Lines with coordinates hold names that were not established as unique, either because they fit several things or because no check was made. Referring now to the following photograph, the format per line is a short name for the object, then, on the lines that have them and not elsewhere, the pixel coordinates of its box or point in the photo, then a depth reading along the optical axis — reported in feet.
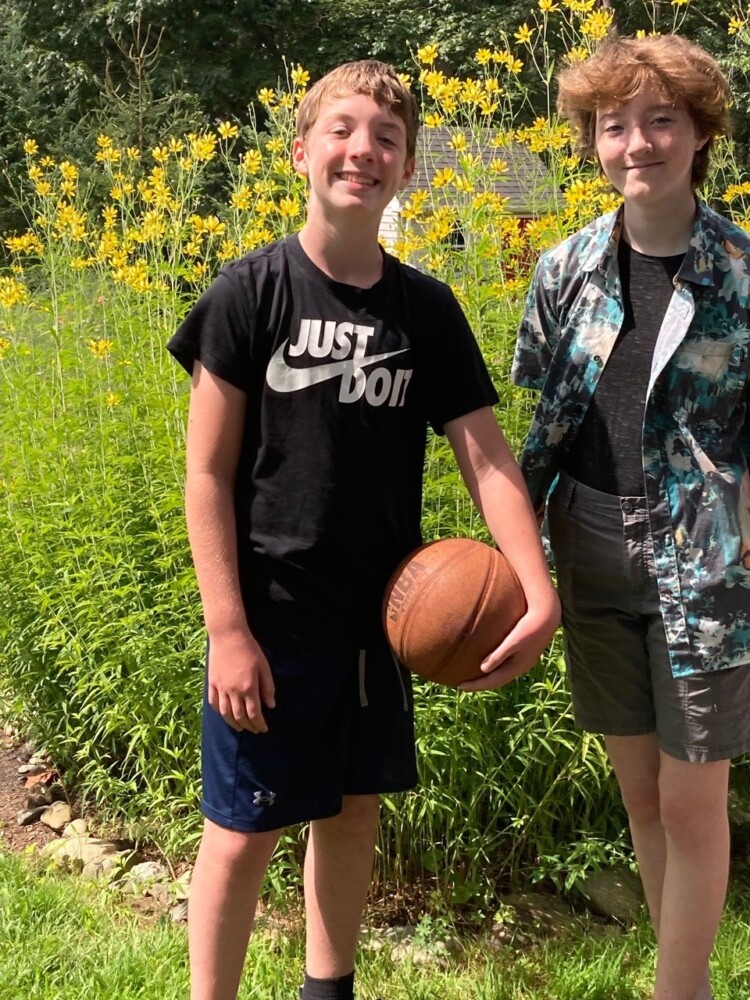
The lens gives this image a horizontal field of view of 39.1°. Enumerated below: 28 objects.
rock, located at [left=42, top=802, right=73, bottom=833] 12.98
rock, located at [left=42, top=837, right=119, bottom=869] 12.04
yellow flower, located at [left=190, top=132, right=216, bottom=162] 13.37
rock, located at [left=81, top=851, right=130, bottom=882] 11.82
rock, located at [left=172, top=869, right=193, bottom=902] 11.20
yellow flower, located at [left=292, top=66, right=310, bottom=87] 12.85
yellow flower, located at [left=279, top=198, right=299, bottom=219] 12.10
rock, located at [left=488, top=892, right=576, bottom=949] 10.73
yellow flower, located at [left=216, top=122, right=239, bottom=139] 13.71
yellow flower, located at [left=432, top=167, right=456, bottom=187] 11.89
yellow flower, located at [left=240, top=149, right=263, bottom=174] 12.75
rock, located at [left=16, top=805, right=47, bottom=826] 13.14
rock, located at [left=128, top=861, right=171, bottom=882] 11.68
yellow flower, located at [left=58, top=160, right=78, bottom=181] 14.35
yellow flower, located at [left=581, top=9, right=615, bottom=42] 11.87
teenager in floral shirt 7.77
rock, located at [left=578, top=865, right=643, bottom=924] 11.19
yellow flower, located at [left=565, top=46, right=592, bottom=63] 10.82
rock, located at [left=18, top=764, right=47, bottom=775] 14.17
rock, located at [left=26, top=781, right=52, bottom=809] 13.44
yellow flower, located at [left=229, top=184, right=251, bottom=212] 12.71
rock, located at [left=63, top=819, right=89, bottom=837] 12.60
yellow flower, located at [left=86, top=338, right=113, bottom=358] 12.68
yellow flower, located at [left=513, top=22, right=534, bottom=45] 13.41
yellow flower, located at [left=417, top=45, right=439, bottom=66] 12.43
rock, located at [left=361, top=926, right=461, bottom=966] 10.27
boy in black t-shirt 7.27
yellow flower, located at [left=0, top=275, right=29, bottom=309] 14.47
